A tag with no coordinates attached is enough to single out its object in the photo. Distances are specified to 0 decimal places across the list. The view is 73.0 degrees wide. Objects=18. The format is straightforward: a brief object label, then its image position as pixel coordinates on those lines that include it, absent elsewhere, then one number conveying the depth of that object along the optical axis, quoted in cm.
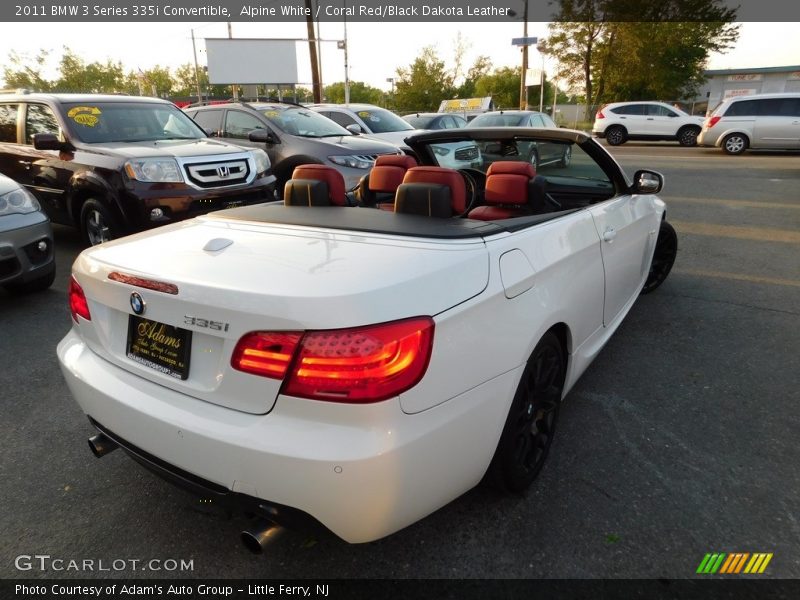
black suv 559
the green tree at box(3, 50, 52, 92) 3806
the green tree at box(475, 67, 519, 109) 6838
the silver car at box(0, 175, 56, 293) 439
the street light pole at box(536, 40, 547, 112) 3788
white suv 2162
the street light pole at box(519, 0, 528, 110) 2986
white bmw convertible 154
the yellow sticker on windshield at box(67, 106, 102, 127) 622
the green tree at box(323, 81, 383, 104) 8737
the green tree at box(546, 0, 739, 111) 3422
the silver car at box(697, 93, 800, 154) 1641
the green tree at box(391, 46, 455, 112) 5641
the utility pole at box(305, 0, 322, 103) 2241
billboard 3216
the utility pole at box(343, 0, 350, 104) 3180
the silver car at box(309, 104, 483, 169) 1113
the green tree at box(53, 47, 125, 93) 4325
